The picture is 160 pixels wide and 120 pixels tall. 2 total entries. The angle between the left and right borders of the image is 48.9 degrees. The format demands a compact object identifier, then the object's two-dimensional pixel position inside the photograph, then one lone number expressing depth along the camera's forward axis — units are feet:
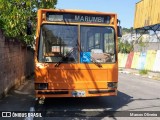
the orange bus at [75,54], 17.74
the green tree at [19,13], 31.38
